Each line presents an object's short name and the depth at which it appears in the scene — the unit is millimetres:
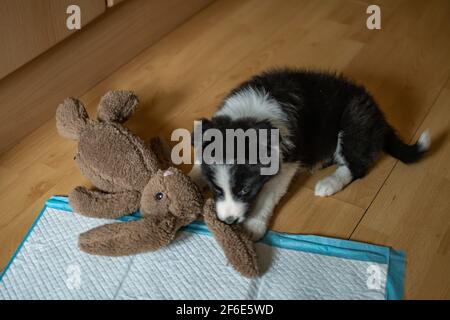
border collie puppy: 1722
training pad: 1664
